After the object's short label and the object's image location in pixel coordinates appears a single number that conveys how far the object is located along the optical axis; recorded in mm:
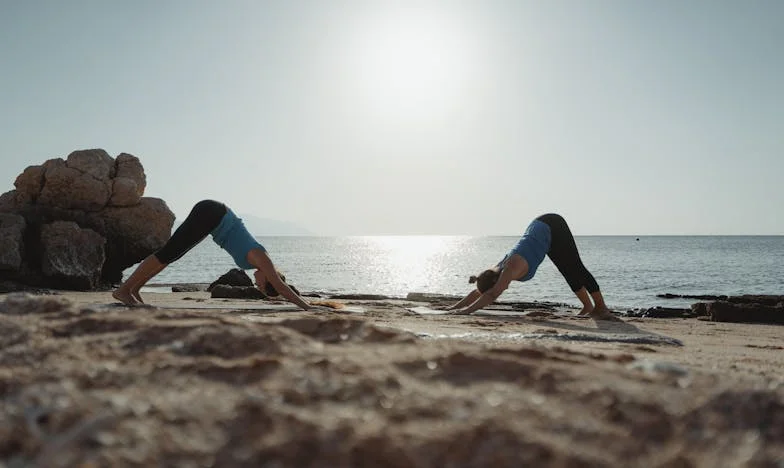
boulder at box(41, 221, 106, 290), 15969
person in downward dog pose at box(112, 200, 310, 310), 5973
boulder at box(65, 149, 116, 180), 19006
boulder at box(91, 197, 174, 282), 19359
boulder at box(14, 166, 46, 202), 18578
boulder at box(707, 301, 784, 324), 8848
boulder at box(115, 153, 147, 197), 20031
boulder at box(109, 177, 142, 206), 19391
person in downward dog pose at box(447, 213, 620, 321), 6984
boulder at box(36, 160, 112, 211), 18562
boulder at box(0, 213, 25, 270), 15250
